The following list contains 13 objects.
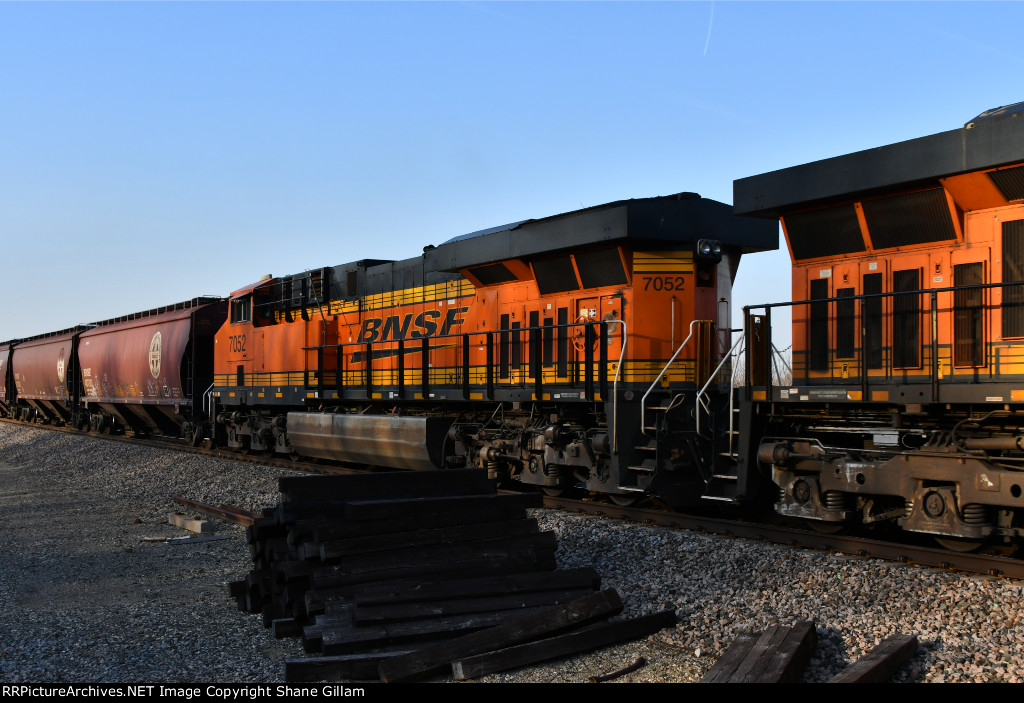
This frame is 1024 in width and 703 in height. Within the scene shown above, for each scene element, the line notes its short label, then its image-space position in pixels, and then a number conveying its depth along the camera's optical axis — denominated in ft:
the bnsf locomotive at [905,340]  22.94
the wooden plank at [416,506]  21.03
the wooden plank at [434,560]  19.77
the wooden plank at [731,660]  14.94
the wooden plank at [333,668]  16.23
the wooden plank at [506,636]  16.34
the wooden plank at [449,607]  18.15
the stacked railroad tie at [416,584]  17.03
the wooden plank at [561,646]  16.51
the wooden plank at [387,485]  22.33
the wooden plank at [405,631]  17.44
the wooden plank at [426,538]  20.12
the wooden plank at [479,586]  18.85
